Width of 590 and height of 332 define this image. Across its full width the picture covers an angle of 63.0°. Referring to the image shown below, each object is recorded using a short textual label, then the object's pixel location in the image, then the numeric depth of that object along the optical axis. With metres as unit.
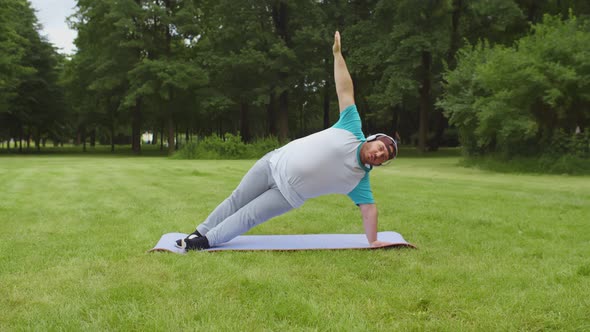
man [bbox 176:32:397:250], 4.26
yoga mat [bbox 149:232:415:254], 4.66
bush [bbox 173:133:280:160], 23.45
